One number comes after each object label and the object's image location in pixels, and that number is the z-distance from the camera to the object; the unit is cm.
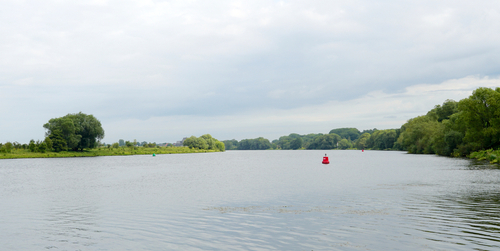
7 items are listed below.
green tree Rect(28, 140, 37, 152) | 11962
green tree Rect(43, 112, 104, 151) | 12419
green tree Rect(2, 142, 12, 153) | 11262
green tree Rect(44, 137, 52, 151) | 11975
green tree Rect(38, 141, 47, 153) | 11901
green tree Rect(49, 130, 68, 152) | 12188
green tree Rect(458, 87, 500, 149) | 7402
